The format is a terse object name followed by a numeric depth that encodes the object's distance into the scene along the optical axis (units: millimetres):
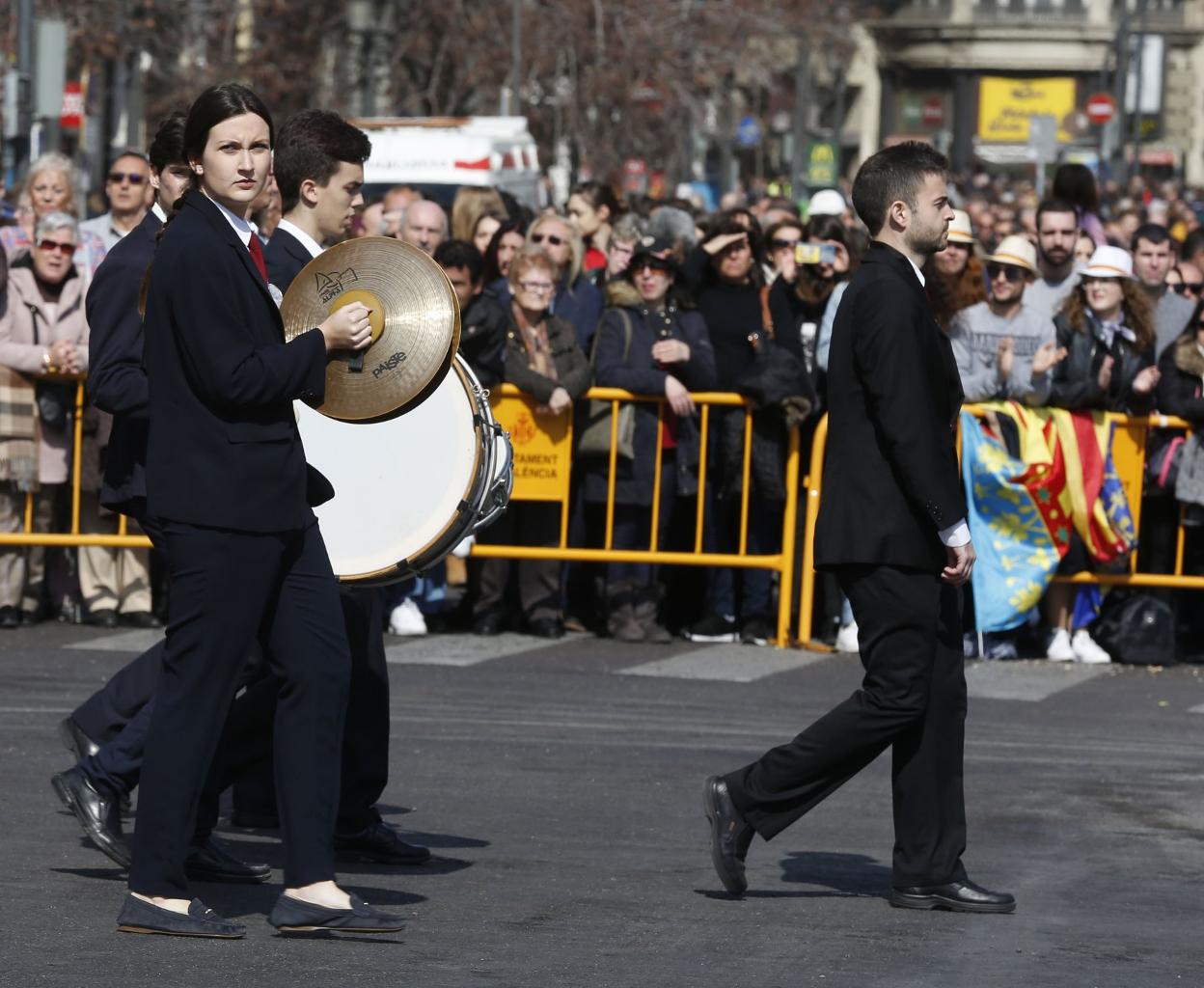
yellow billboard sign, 101062
